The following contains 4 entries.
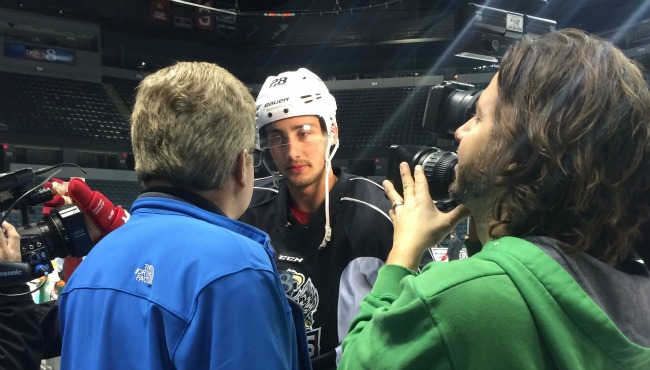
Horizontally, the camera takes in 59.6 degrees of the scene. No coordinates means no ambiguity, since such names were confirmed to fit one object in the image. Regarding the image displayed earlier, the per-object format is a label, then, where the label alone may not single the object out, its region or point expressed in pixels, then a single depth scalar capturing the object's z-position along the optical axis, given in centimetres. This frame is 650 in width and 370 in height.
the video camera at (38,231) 147
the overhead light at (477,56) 368
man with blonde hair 88
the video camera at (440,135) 109
